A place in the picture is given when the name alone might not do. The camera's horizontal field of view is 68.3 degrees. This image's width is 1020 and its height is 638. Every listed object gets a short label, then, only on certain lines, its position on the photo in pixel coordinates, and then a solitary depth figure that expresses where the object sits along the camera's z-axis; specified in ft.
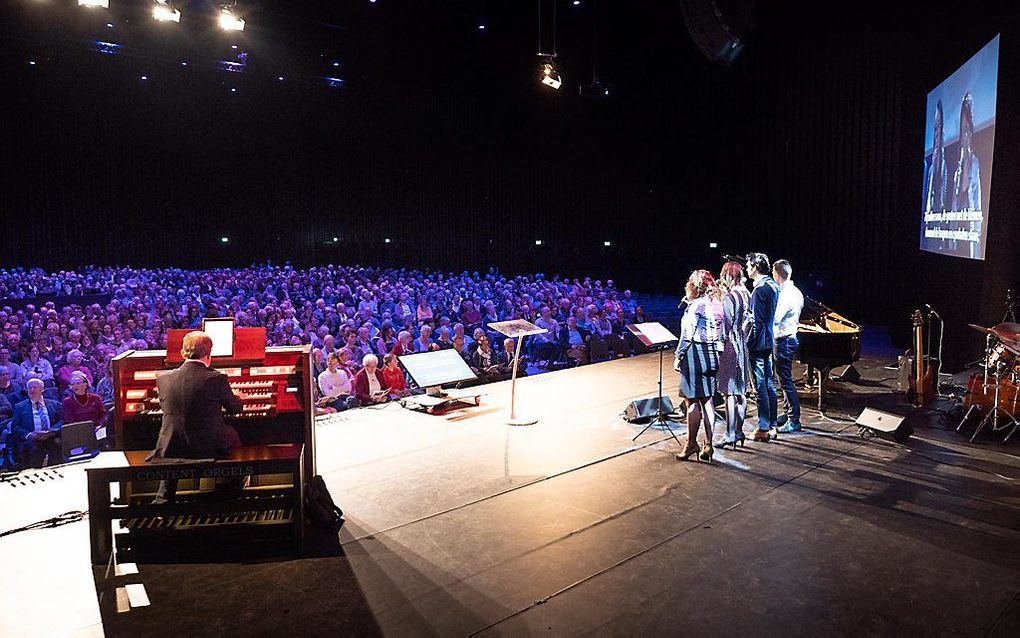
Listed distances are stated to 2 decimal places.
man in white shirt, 19.89
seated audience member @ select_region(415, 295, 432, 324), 38.13
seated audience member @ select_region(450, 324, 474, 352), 29.66
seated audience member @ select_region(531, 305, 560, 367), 32.55
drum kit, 19.62
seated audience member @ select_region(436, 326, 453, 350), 29.78
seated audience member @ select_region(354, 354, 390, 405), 24.02
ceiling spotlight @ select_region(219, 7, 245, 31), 25.90
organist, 12.55
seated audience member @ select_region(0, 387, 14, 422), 20.35
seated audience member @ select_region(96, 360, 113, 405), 24.04
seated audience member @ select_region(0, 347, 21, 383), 23.27
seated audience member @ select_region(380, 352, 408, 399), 24.72
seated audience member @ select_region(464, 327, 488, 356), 28.86
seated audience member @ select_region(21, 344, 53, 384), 24.88
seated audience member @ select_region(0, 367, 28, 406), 21.34
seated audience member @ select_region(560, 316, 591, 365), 32.45
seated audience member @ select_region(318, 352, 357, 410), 23.44
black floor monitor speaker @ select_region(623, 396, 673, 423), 21.77
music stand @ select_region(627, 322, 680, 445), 19.38
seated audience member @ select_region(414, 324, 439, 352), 28.53
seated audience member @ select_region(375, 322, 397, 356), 30.35
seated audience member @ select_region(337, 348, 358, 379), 24.79
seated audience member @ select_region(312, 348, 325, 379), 25.39
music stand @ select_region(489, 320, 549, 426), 21.13
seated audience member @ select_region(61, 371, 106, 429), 20.54
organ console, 14.14
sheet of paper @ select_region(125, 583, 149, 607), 11.09
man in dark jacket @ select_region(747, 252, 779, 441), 18.79
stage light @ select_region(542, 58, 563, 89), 33.35
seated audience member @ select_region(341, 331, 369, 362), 28.22
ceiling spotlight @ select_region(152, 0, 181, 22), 24.99
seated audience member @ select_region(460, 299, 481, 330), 38.55
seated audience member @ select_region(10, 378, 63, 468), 18.81
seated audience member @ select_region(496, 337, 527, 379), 29.50
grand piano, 21.68
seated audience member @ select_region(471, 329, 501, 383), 28.17
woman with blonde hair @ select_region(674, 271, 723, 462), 17.31
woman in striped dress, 17.87
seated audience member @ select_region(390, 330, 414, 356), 27.20
